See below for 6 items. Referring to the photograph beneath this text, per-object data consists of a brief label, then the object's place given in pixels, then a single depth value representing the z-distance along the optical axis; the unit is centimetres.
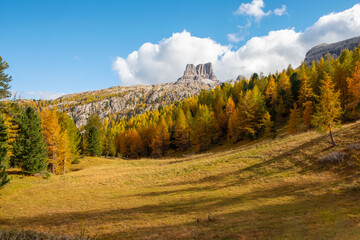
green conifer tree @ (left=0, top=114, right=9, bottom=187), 1725
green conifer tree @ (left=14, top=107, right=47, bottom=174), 2764
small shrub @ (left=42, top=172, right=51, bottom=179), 2977
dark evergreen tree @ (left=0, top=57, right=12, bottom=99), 2309
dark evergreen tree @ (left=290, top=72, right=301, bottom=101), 5576
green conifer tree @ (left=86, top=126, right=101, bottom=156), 5969
